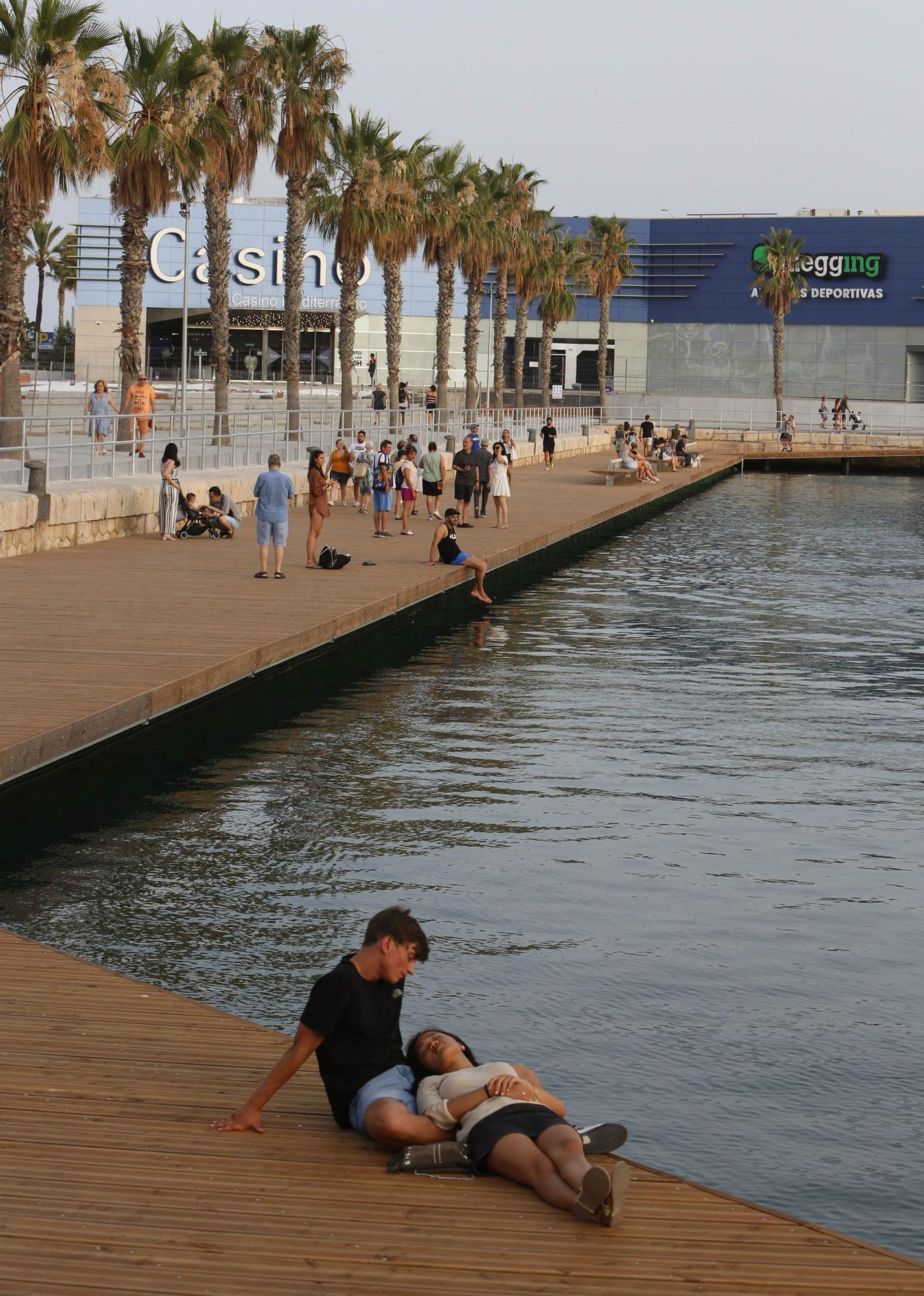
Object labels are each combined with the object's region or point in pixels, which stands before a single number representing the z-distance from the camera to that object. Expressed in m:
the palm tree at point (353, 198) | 52.56
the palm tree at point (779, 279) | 91.50
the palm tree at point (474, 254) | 64.81
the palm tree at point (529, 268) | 75.00
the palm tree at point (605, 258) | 87.69
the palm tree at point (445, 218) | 61.47
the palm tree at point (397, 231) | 54.47
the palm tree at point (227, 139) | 44.09
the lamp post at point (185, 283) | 47.70
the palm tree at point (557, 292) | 82.19
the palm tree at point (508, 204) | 72.25
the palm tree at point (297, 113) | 47.16
